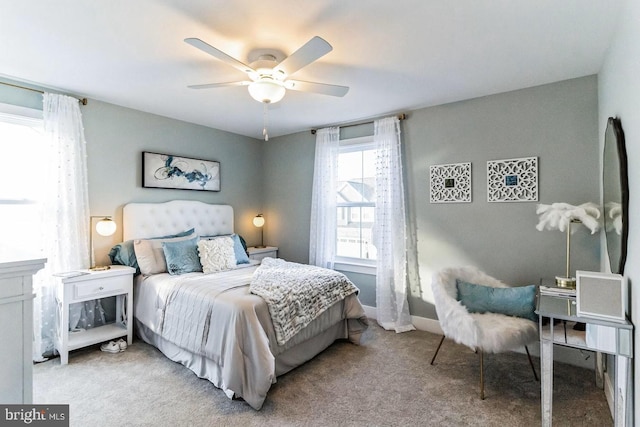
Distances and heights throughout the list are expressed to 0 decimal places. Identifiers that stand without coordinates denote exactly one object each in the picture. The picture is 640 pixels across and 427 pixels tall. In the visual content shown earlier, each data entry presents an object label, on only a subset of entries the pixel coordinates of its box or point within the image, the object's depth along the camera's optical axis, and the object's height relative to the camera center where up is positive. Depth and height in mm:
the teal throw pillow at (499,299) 2434 -712
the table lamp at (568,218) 2346 -47
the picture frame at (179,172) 3686 +534
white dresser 1137 -426
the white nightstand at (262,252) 4477 -568
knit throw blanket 2441 -682
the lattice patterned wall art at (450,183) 3275 +322
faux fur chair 2188 -832
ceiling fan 1944 +961
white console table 1573 -737
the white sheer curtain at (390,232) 3633 -228
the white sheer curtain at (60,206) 2889 +84
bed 2195 -904
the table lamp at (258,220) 4684 -95
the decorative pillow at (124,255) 3259 -424
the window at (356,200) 4078 +174
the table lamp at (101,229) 3107 -147
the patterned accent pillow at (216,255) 3344 -453
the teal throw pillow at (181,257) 3205 -451
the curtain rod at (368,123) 3642 +1152
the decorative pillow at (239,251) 3734 -451
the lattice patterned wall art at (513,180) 2906 +311
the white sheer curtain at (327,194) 4223 +258
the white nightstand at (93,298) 2738 -778
